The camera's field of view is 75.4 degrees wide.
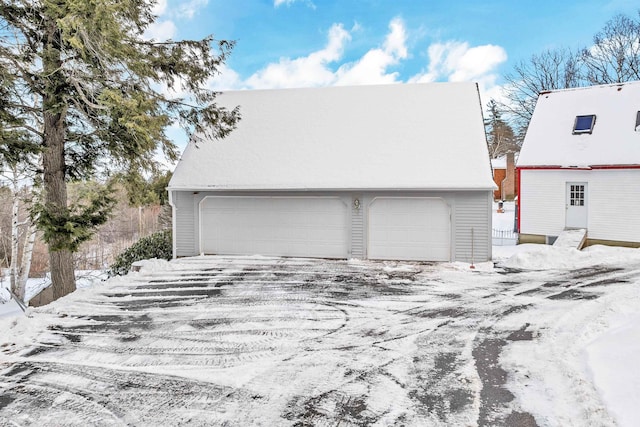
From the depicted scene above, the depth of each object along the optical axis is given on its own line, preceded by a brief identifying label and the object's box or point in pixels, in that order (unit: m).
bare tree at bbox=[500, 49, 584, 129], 25.36
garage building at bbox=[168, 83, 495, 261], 11.66
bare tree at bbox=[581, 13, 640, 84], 23.17
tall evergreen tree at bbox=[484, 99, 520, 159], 39.97
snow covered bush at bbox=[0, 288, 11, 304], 14.41
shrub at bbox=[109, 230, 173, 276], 12.92
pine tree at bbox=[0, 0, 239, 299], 7.50
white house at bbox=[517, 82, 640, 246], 13.80
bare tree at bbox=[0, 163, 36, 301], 12.99
